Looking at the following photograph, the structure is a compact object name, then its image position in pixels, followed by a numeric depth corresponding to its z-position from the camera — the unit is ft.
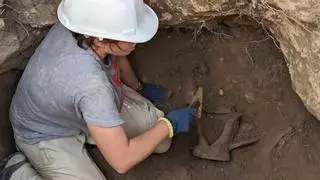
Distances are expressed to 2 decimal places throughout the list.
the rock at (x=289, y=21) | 4.63
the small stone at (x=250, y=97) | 5.71
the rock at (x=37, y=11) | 5.21
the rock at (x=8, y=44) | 5.18
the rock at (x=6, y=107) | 5.42
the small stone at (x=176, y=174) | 5.58
